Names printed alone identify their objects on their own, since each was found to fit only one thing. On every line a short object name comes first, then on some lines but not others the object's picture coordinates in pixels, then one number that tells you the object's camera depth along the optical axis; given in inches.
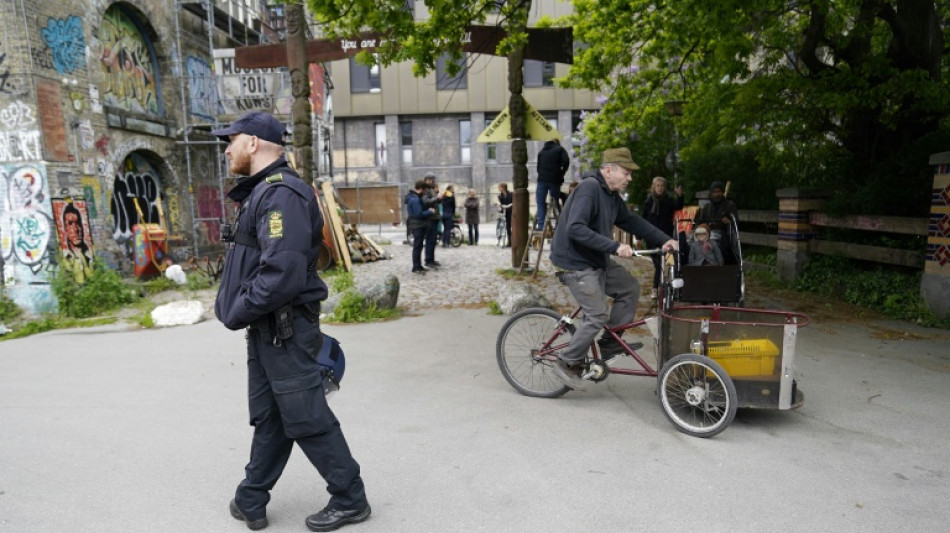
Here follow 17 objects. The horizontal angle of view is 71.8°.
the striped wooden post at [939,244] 299.9
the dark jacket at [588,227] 197.6
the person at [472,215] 786.8
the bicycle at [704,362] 177.8
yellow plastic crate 179.3
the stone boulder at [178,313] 355.3
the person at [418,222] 495.8
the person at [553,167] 436.8
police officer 119.6
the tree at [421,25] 336.2
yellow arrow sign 458.7
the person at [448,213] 726.6
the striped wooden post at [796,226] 420.8
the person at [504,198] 724.7
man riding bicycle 199.8
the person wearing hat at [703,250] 334.6
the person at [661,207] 410.3
